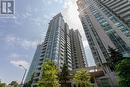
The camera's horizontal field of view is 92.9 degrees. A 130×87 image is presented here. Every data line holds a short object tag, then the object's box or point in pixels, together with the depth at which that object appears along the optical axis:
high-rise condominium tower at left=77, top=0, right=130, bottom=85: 22.93
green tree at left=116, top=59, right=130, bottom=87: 11.88
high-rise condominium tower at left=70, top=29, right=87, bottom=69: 46.61
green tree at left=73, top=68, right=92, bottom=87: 15.01
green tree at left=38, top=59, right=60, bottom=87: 12.66
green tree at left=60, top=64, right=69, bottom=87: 20.26
